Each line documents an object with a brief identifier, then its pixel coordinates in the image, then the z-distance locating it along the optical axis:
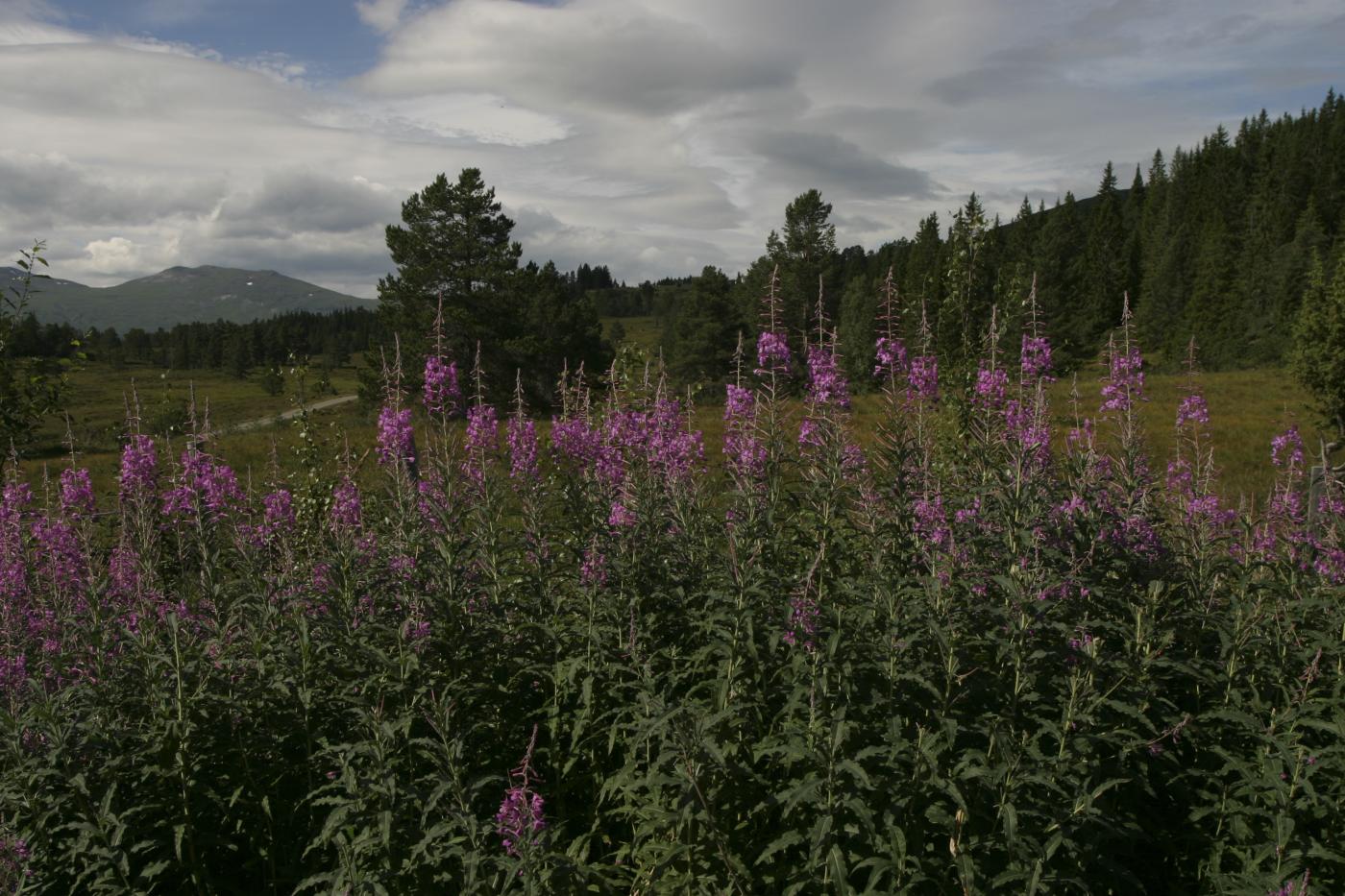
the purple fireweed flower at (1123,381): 6.94
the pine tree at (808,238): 57.44
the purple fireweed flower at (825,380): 6.21
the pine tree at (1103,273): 86.88
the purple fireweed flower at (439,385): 6.94
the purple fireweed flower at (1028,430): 4.79
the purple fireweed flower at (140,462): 7.68
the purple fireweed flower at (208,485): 7.35
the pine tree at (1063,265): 79.12
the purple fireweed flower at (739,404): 7.21
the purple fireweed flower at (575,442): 7.57
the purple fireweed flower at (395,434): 6.12
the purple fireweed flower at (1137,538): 5.30
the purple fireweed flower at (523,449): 6.49
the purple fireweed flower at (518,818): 3.38
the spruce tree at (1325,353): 28.92
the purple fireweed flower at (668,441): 6.91
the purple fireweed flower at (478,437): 6.70
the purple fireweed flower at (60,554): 6.53
